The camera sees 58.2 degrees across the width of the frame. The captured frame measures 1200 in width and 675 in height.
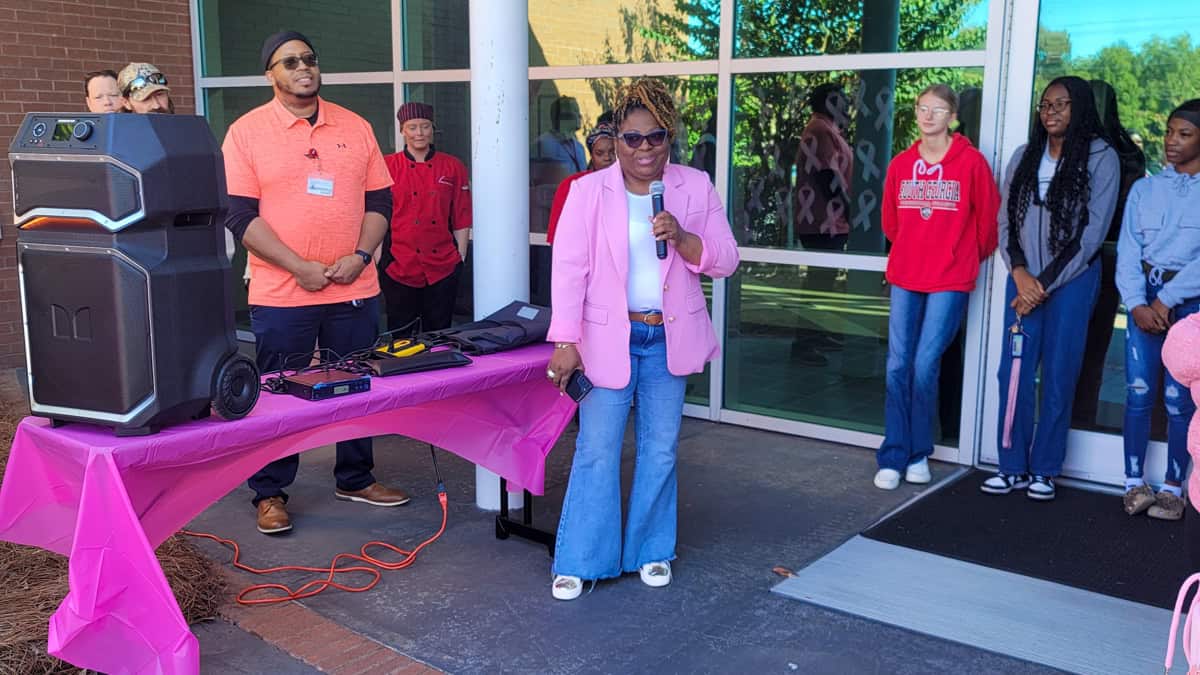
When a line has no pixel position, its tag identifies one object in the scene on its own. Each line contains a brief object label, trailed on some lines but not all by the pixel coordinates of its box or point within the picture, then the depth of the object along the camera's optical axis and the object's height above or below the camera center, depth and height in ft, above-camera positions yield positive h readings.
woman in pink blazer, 11.95 -1.76
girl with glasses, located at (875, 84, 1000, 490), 16.14 -1.30
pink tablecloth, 8.84 -2.91
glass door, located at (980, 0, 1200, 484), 15.80 +1.16
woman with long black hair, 15.49 -1.36
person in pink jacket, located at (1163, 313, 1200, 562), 7.46 -1.30
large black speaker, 8.87 -0.87
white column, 14.66 +0.10
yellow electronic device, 12.40 -2.12
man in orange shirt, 13.67 -0.69
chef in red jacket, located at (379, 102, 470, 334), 20.16 -1.10
